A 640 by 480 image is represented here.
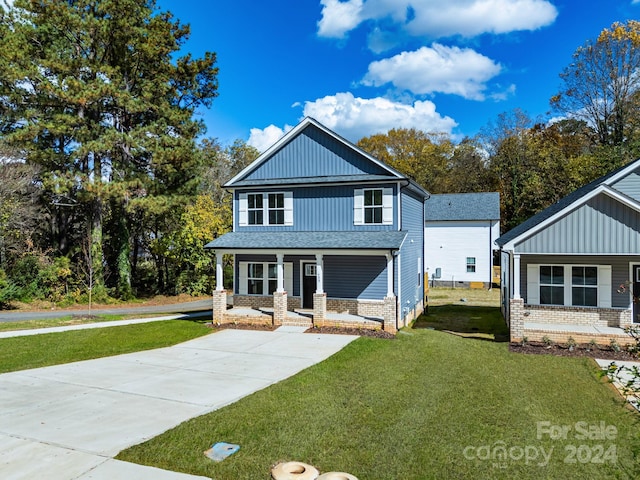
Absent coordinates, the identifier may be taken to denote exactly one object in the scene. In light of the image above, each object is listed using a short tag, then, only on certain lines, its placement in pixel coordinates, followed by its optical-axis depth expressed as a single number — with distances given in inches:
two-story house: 656.4
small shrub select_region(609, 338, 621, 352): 499.2
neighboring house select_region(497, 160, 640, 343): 520.7
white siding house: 1264.8
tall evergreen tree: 932.6
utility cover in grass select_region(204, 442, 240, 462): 238.7
